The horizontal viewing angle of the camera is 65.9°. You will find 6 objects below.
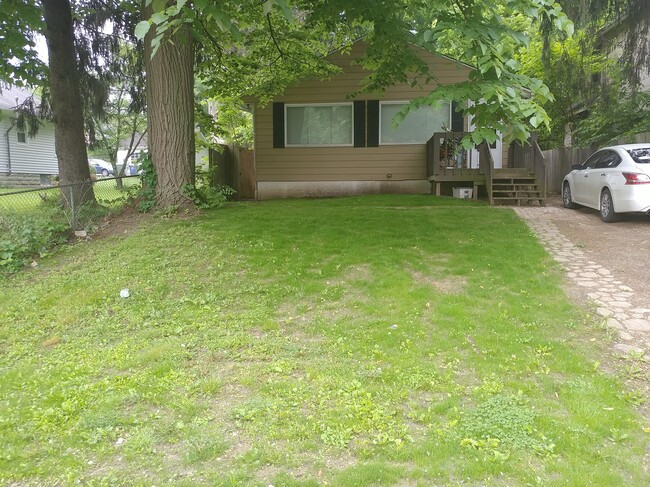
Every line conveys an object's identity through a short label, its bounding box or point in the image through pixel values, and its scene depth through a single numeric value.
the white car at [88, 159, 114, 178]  35.59
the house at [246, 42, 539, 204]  13.78
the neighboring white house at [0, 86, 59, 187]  24.28
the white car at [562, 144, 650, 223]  8.77
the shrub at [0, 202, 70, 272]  7.12
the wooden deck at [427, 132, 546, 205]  12.05
